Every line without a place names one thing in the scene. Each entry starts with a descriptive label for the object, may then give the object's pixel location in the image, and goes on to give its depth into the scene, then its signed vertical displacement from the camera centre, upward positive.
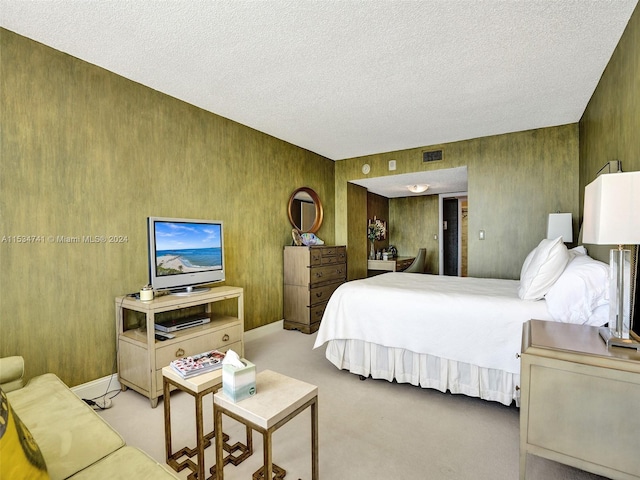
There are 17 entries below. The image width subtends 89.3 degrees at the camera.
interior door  6.61 -0.03
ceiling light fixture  5.55 +0.78
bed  2.00 -0.65
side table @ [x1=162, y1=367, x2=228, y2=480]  1.49 -0.82
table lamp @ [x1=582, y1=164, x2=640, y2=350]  1.32 +0.01
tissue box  1.35 -0.62
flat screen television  2.54 -0.15
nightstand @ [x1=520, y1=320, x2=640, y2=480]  1.31 -0.75
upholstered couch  0.79 -0.77
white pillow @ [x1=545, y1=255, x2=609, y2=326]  1.90 -0.38
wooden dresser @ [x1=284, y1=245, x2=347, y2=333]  4.13 -0.67
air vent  4.42 +1.06
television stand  2.29 -0.79
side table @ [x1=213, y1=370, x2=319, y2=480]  1.24 -0.71
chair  5.79 -0.56
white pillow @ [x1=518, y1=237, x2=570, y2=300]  2.11 -0.26
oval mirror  4.48 +0.35
